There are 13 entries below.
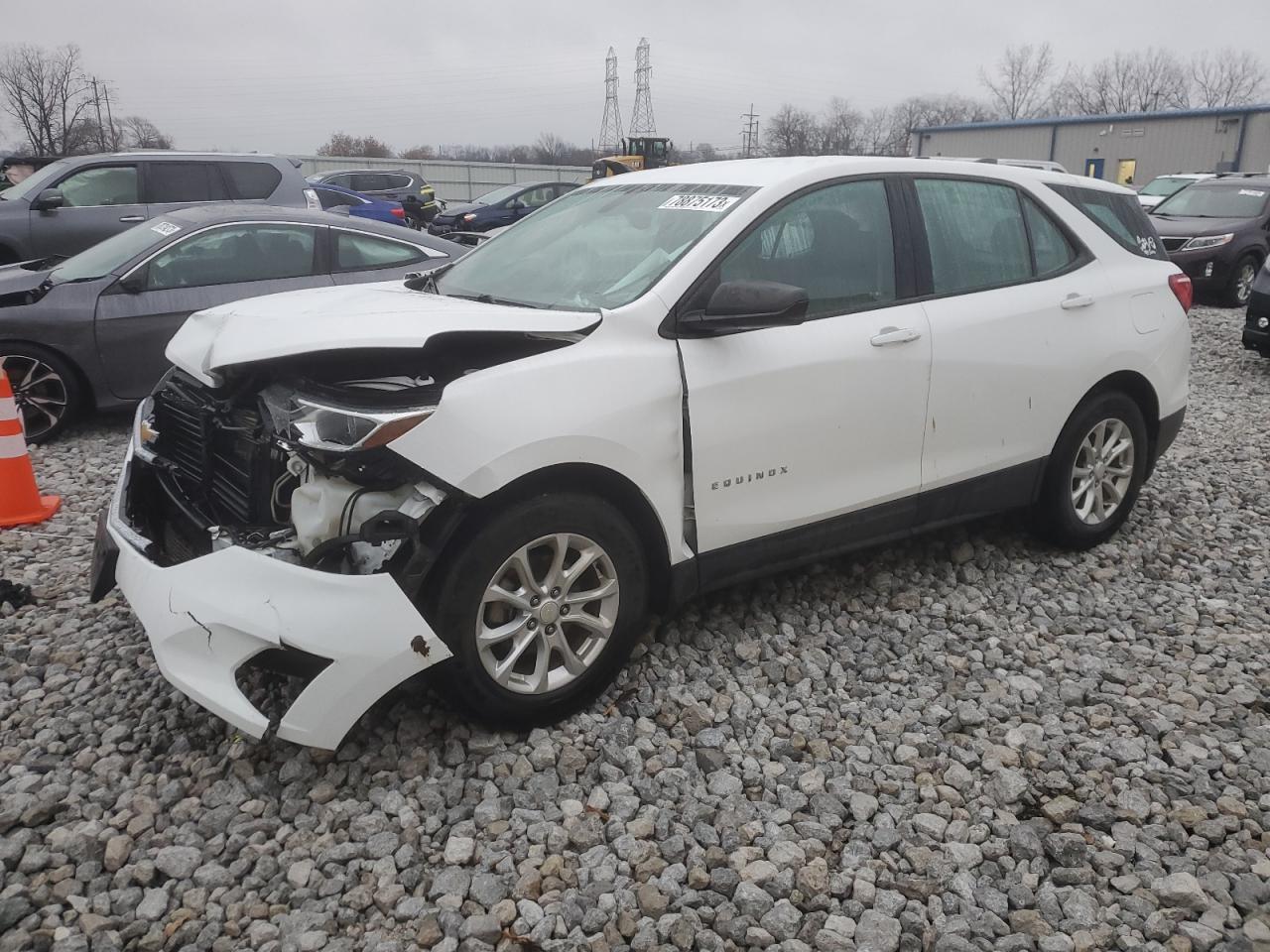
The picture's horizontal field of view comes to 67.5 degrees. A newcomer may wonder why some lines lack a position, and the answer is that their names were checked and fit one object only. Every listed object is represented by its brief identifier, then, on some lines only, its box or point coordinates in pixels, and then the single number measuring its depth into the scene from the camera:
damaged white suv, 2.63
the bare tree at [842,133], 53.92
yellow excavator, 31.15
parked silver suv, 9.77
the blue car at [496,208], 20.91
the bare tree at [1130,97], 74.94
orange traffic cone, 4.83
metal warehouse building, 33.28
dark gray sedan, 6.07
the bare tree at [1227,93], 73.38
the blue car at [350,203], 17.58
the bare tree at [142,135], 55.15
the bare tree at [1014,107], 77.00
